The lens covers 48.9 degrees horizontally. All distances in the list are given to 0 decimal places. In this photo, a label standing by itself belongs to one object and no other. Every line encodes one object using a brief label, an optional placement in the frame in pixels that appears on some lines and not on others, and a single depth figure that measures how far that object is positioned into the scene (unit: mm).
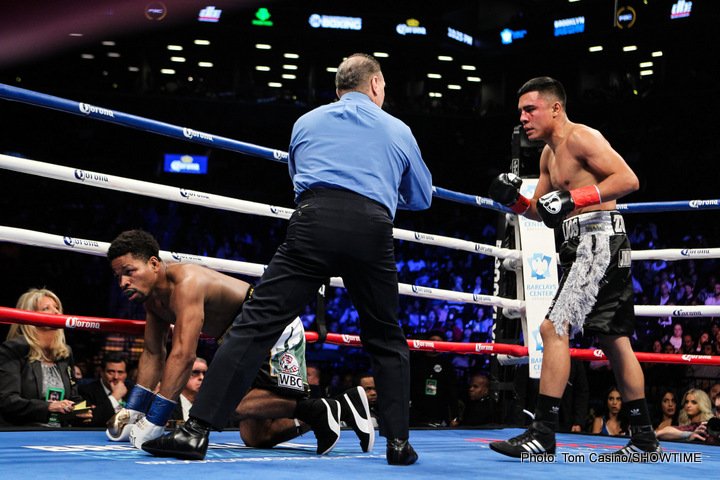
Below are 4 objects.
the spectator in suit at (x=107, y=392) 3746
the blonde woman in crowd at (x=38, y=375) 2887
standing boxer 2412
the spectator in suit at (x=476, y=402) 5434
